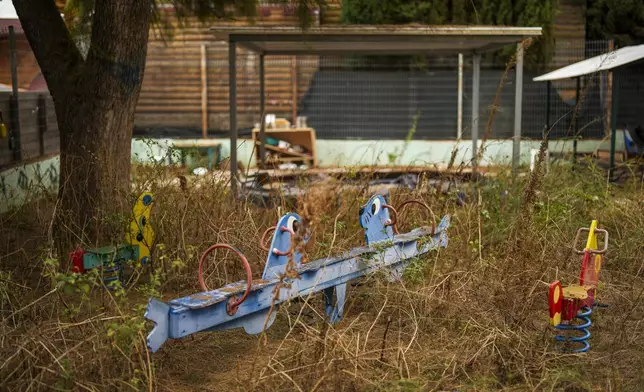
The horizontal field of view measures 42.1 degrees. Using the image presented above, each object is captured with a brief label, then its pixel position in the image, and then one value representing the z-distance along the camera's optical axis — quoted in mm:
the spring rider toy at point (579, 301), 4781
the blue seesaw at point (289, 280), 4219
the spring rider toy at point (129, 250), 5750
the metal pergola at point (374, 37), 9672
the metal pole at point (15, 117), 11617
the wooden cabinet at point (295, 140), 16875
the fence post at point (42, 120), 12789
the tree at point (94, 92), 7203
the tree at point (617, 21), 19406
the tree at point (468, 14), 17891
